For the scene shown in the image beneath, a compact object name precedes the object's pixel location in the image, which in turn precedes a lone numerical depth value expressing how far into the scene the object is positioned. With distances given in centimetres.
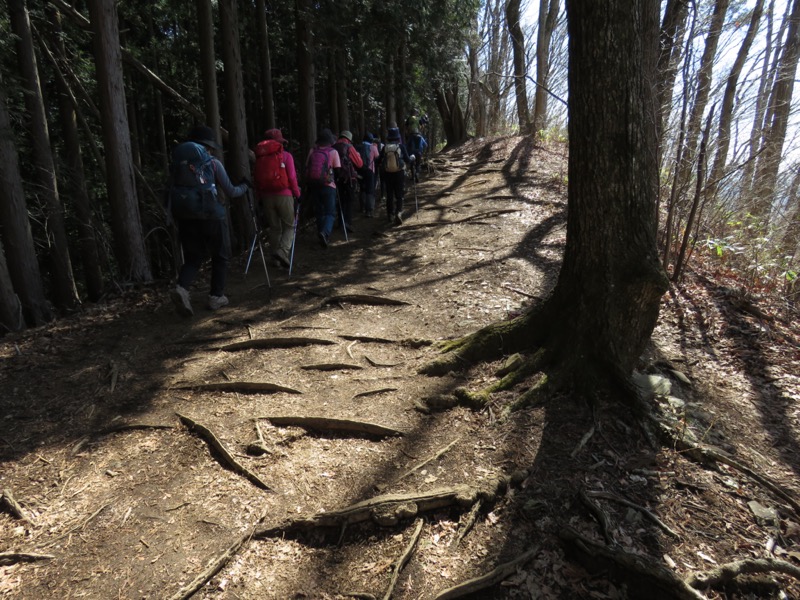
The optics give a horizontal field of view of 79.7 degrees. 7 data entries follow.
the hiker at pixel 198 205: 550
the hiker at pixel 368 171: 1134
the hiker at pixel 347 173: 967
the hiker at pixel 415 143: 1395
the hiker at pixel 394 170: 1016
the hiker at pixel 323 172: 853
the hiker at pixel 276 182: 735
